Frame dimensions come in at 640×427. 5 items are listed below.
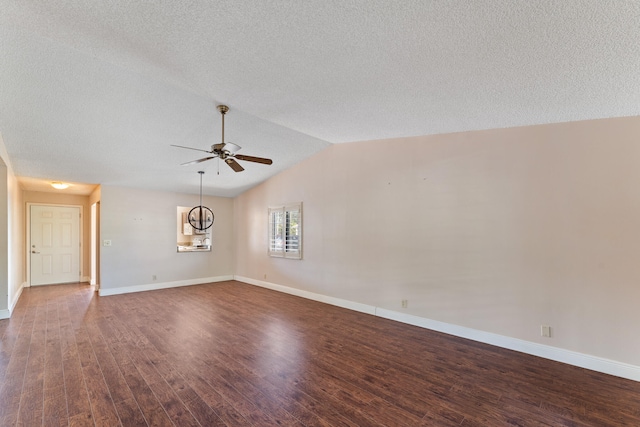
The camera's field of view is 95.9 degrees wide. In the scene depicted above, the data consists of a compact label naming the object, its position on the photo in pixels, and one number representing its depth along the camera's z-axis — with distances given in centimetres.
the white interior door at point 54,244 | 733
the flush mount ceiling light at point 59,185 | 644
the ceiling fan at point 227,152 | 338
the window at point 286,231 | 625
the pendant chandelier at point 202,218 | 764
